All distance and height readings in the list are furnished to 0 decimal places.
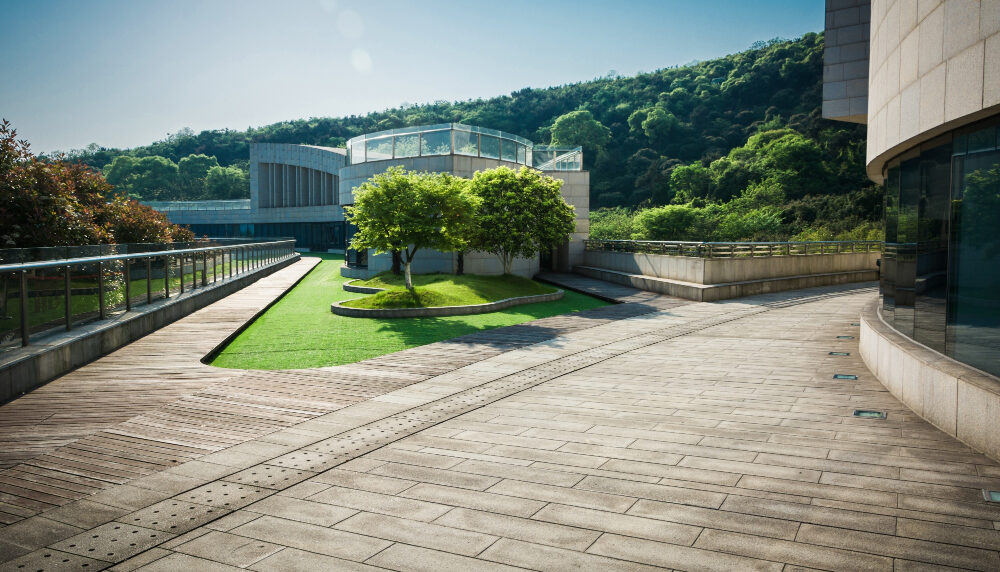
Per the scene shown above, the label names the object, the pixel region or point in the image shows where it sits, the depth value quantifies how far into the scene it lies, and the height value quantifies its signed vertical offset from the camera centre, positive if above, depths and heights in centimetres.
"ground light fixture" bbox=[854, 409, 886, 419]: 738 -195
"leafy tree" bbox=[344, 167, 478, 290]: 1797 +88
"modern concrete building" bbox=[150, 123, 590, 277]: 2570 +358
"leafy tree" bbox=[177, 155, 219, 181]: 11056 +1288
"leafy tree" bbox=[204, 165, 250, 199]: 10381 +947
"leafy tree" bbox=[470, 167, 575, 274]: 2297 +110
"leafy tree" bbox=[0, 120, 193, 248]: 1424 +82
